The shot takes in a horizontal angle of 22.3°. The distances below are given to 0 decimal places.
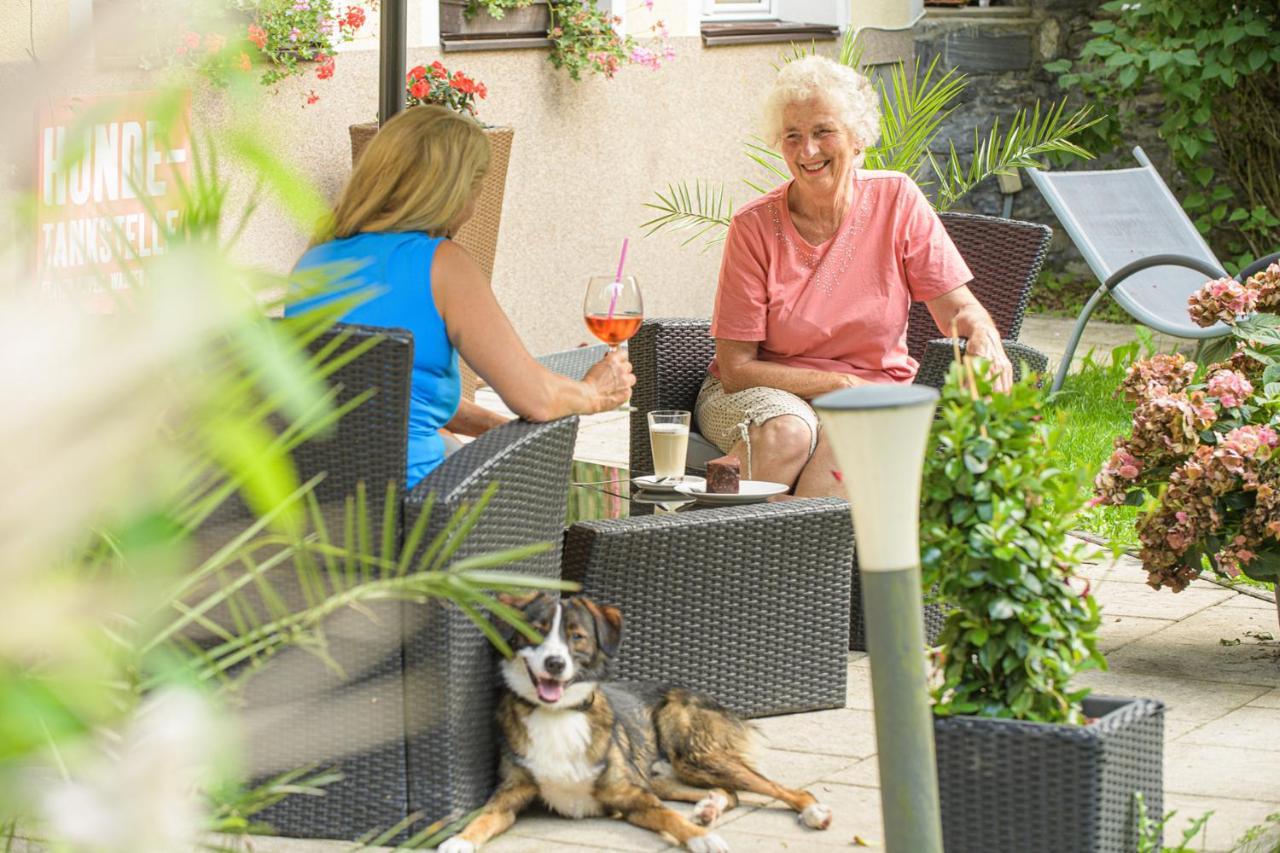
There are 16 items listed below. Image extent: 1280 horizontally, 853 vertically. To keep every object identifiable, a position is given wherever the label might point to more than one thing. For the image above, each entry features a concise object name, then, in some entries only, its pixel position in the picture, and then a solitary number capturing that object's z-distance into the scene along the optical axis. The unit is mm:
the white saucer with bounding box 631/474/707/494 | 6325
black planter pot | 4197
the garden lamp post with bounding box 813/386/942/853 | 3082
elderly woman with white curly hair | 7364
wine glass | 5968
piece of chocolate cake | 6237
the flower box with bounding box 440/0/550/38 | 12886
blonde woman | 5291
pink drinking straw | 5961
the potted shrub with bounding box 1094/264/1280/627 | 6303
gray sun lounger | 11576
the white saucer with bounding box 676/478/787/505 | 6196
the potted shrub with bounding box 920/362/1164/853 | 4216
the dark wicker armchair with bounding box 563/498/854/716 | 5699
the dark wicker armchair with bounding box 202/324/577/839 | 4713
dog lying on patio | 4974
